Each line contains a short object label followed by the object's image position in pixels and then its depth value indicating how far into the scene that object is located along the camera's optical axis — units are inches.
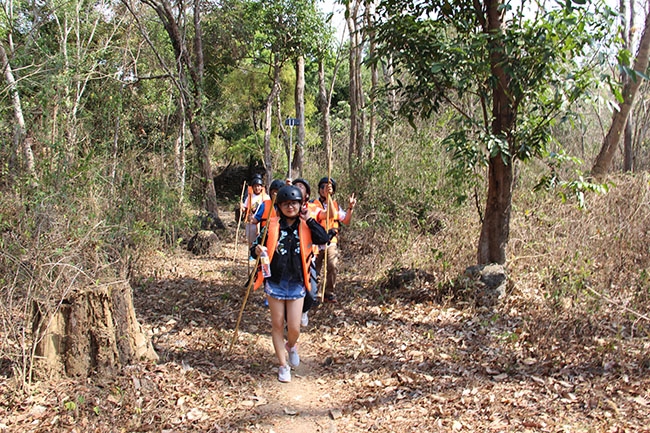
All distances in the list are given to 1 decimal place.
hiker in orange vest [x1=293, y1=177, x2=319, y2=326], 189.5
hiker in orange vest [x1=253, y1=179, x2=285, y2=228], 224.4
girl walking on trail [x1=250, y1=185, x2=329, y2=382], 173.6
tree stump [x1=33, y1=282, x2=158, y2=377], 154.3
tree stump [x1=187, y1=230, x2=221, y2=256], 403.5
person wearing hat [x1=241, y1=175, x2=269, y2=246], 315.9
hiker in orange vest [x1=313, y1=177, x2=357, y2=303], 242.6
